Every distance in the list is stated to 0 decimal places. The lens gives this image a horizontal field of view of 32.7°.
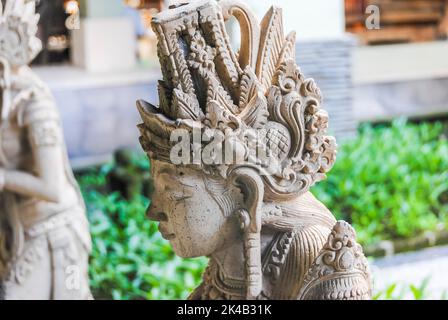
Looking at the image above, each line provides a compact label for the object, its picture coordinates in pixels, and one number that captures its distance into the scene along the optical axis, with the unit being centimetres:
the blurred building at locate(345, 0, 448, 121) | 788
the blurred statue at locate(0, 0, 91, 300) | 284
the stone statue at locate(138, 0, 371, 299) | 174
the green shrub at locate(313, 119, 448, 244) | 513
